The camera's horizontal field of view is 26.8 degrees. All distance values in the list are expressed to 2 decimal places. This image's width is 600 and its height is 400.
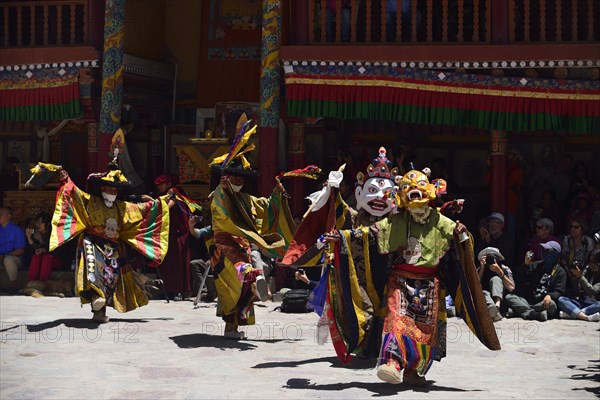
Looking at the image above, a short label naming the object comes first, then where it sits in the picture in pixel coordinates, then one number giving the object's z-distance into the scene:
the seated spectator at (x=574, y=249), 14.15
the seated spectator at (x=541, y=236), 14.28
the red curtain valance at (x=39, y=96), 16.81
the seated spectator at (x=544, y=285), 13.91
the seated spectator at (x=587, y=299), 13.73
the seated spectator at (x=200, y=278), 15.48
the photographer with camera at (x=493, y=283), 11.82
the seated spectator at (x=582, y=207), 15.49
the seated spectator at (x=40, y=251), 15.81
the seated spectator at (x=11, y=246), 16.05
